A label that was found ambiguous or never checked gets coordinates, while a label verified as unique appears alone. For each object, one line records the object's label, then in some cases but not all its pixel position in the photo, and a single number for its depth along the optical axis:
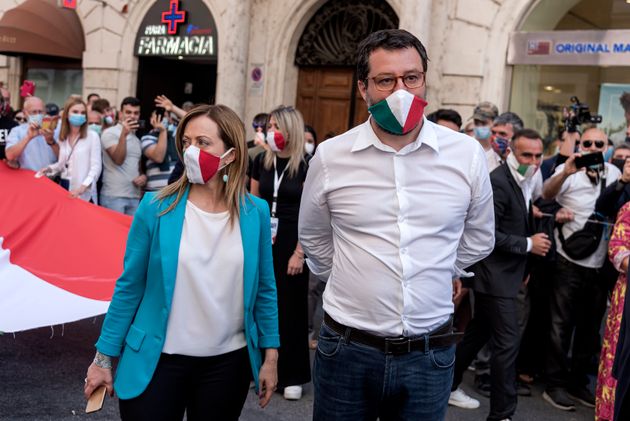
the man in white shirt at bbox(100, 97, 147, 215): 7.92
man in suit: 4.80
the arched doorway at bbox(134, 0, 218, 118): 15.05
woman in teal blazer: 2.84
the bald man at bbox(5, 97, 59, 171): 7.05
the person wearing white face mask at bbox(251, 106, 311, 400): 5.31
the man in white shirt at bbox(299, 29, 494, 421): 2.57
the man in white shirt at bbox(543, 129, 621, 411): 5.72
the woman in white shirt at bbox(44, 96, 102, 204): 7.61
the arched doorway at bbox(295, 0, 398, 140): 13.38
